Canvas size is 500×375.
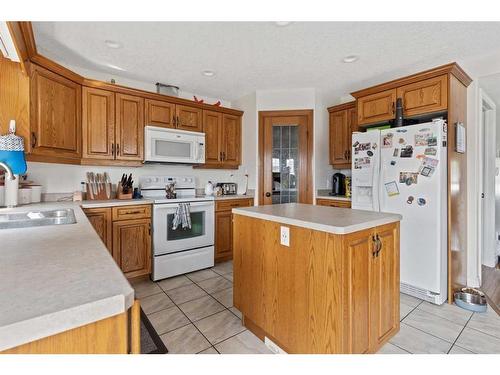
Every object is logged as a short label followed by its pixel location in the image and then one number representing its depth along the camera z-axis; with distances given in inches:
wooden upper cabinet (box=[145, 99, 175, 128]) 124.3
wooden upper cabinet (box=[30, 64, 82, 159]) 88.0
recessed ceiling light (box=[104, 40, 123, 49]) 92.7
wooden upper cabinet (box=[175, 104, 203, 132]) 133.5
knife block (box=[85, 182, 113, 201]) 116.3
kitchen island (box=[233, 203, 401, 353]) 52.6
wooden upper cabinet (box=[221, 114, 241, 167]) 152.1
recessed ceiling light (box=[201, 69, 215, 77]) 119.5
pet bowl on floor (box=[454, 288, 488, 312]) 88.0
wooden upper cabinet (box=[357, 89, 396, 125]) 109.3
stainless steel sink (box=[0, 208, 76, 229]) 59.0
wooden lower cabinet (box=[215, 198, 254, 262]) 135.3
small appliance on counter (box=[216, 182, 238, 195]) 158.2
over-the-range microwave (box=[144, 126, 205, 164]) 122.2
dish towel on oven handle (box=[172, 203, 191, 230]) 117.5
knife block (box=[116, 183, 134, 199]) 119.4
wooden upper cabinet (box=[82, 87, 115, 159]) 108.4
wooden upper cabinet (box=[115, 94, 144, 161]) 116.3
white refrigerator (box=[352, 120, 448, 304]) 91.6
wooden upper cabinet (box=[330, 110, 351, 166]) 141.1
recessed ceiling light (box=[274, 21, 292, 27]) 80.9
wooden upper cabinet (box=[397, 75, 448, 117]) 94.3
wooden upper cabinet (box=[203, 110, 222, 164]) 144.1
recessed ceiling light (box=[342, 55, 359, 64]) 104.6
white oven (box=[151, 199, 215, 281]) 113.5
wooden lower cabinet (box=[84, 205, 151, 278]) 101.7
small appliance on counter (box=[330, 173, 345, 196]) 146.7
